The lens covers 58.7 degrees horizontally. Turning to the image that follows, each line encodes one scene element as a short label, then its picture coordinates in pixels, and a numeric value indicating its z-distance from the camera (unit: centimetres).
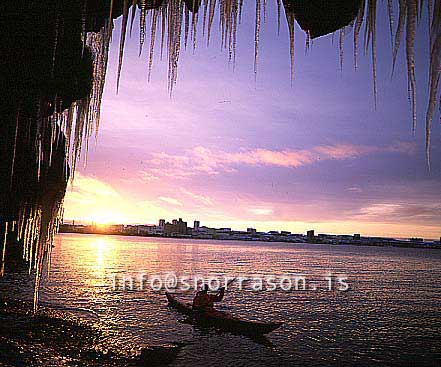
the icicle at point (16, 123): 489
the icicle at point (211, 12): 338
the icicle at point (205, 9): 344
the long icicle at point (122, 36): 298
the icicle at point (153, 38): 340
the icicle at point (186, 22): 367
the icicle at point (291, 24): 321
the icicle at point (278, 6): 307
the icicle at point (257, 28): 316
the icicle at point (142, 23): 323
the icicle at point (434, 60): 223
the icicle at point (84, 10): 395
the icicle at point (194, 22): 356
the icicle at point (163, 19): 361
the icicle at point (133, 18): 296
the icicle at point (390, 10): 247
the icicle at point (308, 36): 330
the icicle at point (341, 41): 296
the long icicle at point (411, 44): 225
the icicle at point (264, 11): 314
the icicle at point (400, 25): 242
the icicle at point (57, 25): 407
